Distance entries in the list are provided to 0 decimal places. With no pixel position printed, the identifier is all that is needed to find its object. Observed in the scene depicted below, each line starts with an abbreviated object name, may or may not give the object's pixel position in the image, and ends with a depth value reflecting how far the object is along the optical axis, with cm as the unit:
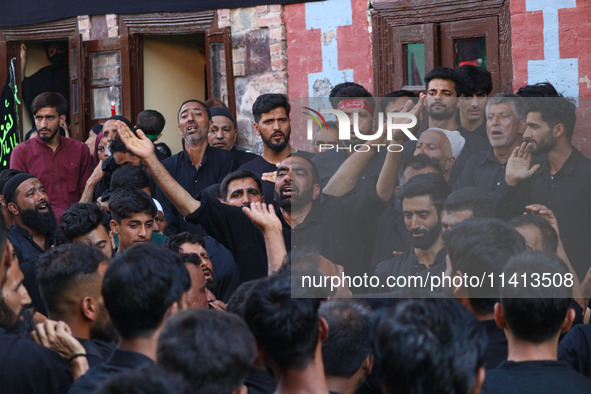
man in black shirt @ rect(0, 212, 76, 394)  460
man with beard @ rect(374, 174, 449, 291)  544
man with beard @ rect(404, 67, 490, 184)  576
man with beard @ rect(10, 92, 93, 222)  1253
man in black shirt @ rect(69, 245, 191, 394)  455
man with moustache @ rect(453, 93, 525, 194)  562
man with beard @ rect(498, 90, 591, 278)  562
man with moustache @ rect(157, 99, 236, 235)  1094
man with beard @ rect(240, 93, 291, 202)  1005
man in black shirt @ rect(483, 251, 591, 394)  440
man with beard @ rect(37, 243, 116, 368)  546
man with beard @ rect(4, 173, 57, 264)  925
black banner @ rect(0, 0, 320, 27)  1454
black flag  1222
